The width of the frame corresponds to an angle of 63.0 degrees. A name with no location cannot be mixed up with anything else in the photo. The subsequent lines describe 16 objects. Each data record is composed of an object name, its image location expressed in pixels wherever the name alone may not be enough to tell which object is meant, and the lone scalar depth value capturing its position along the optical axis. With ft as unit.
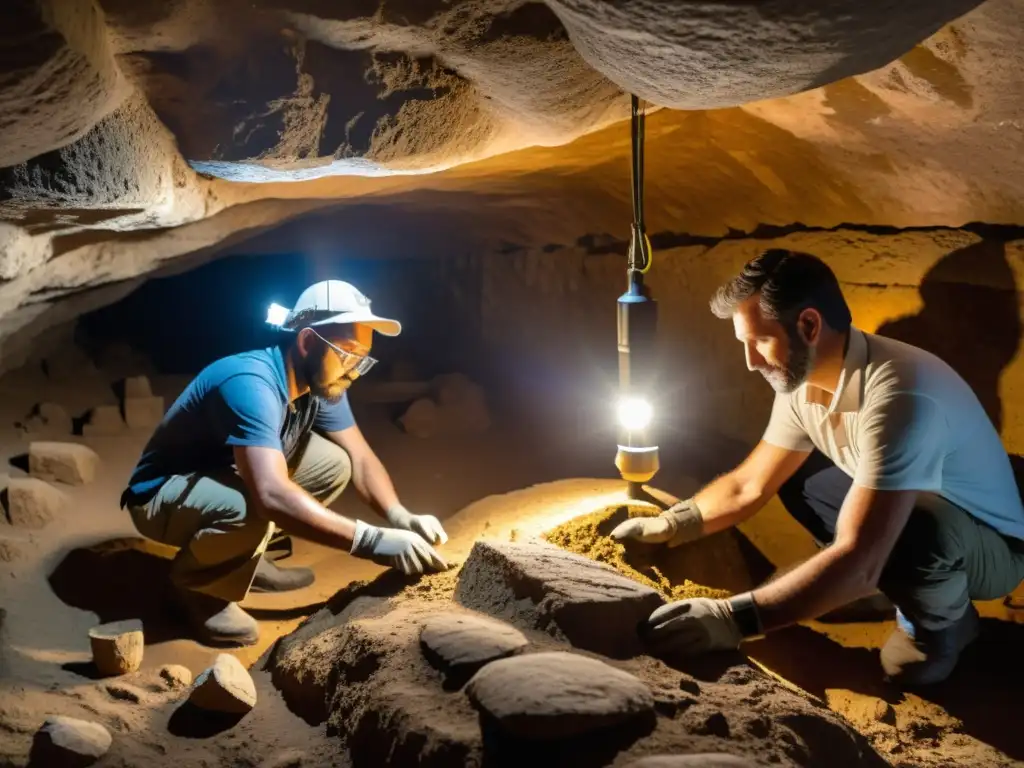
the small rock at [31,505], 13.88
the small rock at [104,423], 18.54
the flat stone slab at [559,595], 7.38
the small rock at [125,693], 9.09
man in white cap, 10.77
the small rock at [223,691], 8.17
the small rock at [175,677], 9.50
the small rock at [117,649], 9.76
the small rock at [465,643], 6.79
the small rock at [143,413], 19.29
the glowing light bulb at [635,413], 9.39
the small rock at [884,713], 8.63
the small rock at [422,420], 20.90
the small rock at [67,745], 7.29
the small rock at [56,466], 15.69
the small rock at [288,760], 7.08
